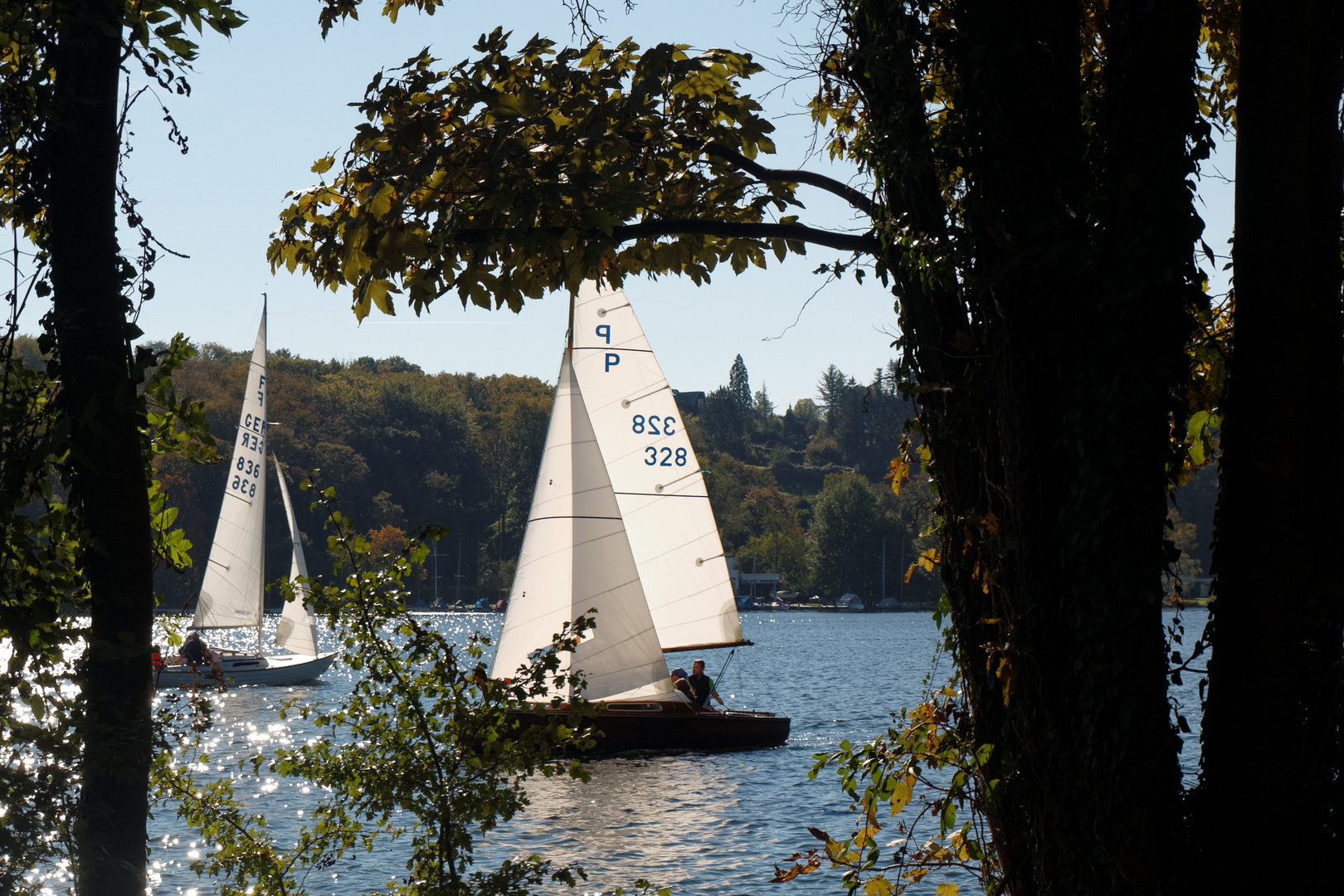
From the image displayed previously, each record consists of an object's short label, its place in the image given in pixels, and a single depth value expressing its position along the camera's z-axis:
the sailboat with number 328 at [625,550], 43.03
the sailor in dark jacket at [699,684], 46.94
